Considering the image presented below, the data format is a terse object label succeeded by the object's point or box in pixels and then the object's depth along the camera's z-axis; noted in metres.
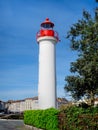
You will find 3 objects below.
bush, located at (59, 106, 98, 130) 20.05
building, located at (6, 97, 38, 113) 90.36
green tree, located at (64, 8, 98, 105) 19.20
